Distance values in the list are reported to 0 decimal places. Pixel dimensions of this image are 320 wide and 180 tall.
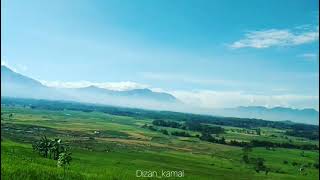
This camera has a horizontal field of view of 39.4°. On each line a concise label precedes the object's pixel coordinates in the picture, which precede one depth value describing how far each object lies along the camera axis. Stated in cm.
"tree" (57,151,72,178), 4503
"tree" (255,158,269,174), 8925
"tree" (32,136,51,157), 6694
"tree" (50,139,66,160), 6386
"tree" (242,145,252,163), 10304
